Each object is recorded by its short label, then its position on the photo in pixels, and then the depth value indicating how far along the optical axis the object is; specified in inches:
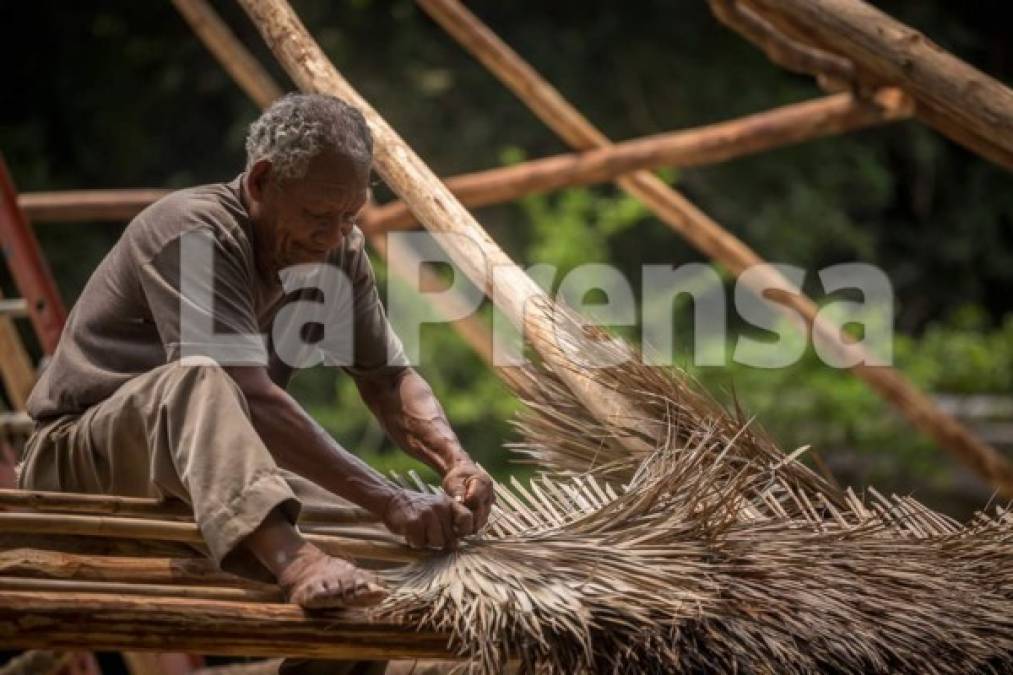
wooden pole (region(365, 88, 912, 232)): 391.5
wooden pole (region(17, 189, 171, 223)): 416.5
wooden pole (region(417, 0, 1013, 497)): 426.3
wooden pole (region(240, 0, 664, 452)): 254.8
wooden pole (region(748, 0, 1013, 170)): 292.2
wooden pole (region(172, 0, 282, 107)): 416.8
